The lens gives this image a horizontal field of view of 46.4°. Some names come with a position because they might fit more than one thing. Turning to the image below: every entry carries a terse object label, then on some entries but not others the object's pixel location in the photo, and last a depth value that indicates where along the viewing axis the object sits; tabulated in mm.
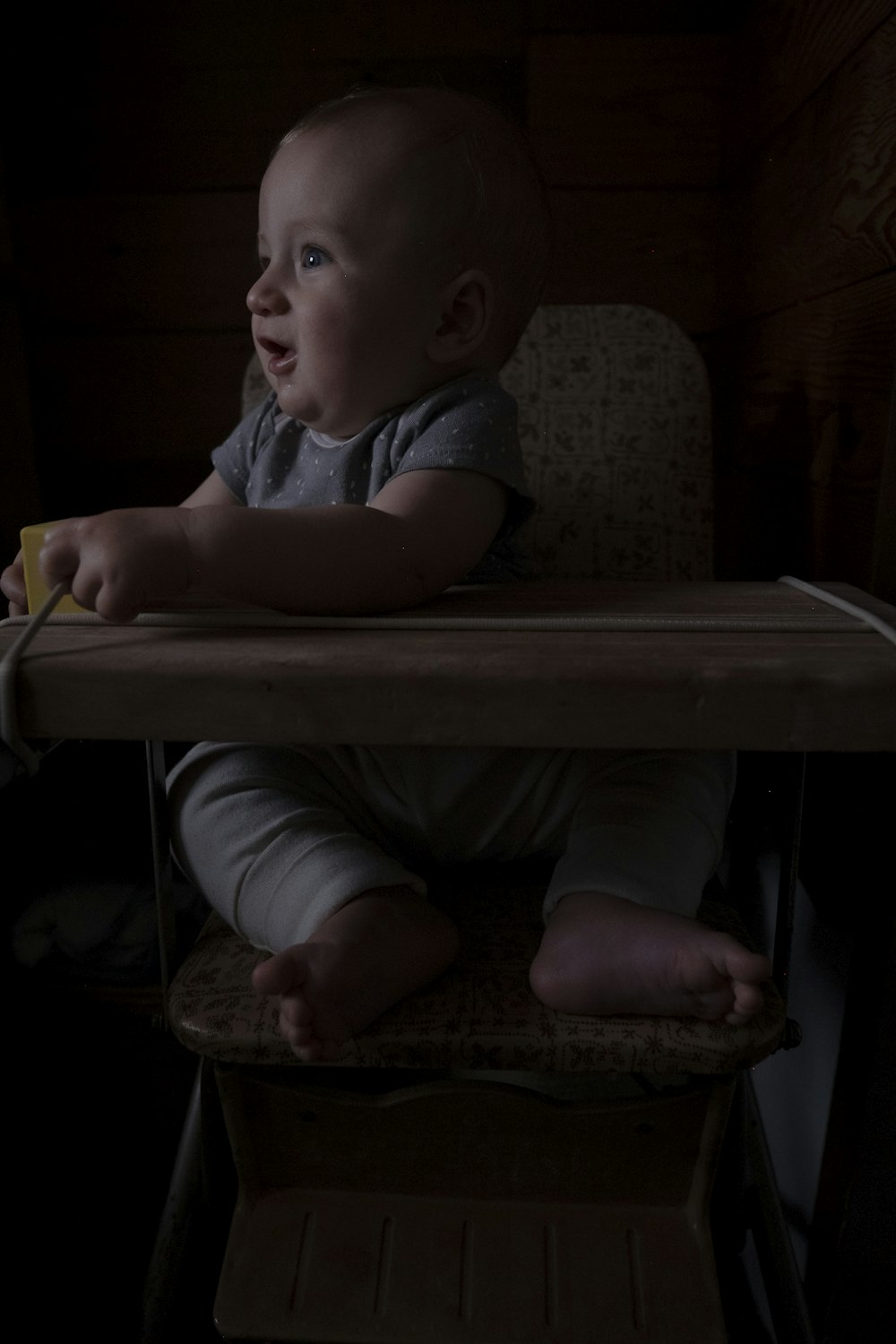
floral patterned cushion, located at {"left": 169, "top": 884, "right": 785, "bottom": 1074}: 590
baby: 581
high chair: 616
